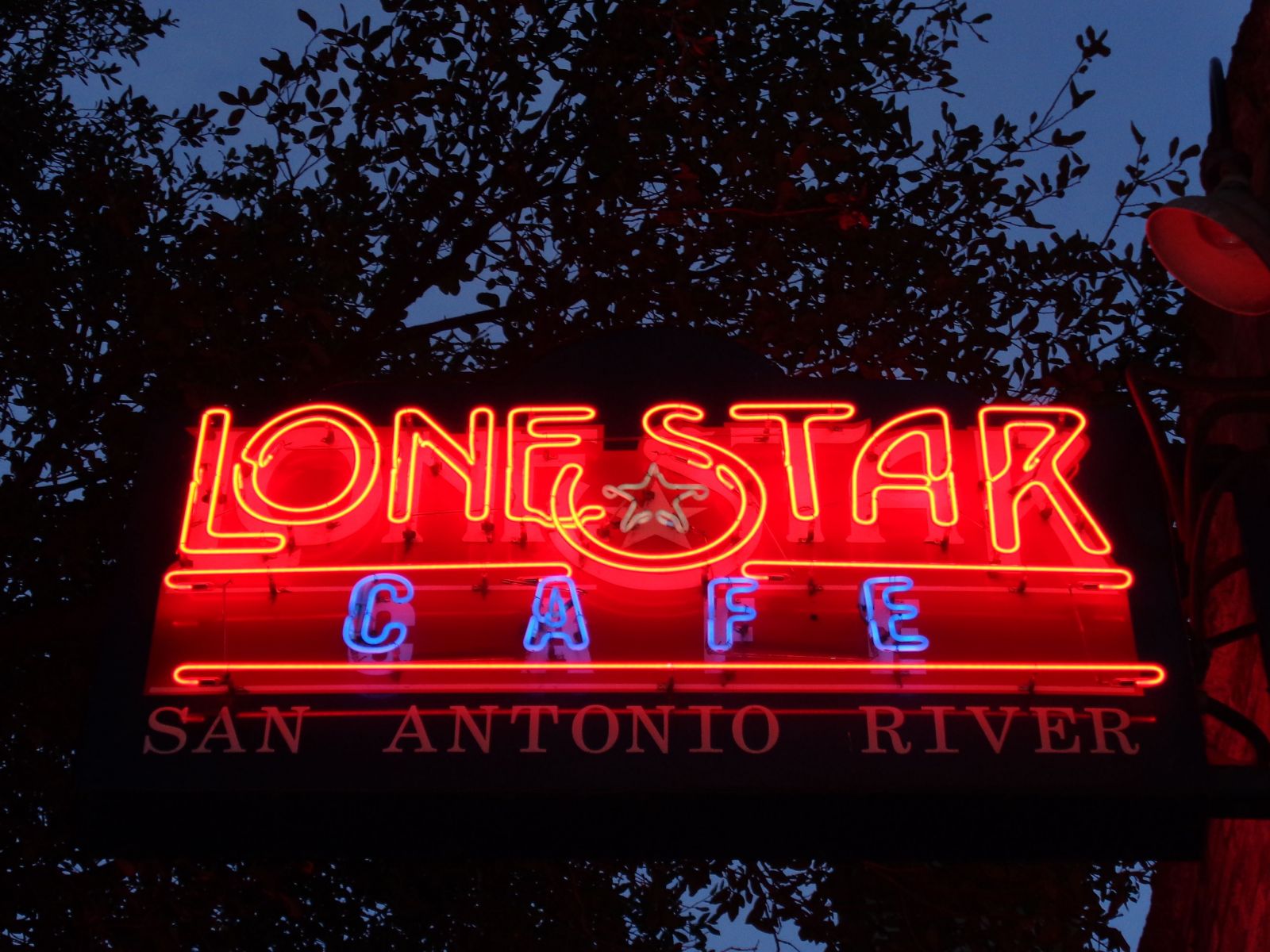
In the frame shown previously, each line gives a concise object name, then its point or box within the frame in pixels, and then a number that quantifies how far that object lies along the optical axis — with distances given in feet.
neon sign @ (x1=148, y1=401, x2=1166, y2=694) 17.10
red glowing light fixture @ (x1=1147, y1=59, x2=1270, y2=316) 16.42
